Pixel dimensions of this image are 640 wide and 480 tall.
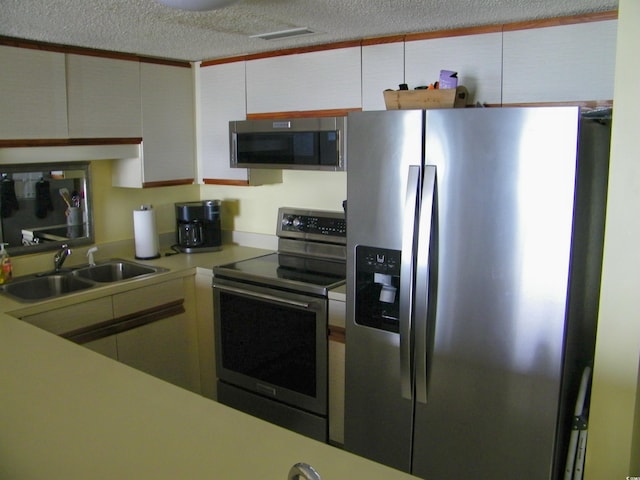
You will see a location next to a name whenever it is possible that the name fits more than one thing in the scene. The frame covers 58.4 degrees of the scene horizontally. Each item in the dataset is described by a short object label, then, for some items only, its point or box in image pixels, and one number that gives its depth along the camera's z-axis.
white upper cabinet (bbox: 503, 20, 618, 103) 2.13
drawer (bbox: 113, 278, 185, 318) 2.76
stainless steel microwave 2.63
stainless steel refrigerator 1.82
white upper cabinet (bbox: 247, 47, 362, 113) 2.73
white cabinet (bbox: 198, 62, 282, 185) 3.20
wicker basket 2.23
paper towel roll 3.20
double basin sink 2.79
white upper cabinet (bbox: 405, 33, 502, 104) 2.36
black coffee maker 3.40
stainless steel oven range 2.65
